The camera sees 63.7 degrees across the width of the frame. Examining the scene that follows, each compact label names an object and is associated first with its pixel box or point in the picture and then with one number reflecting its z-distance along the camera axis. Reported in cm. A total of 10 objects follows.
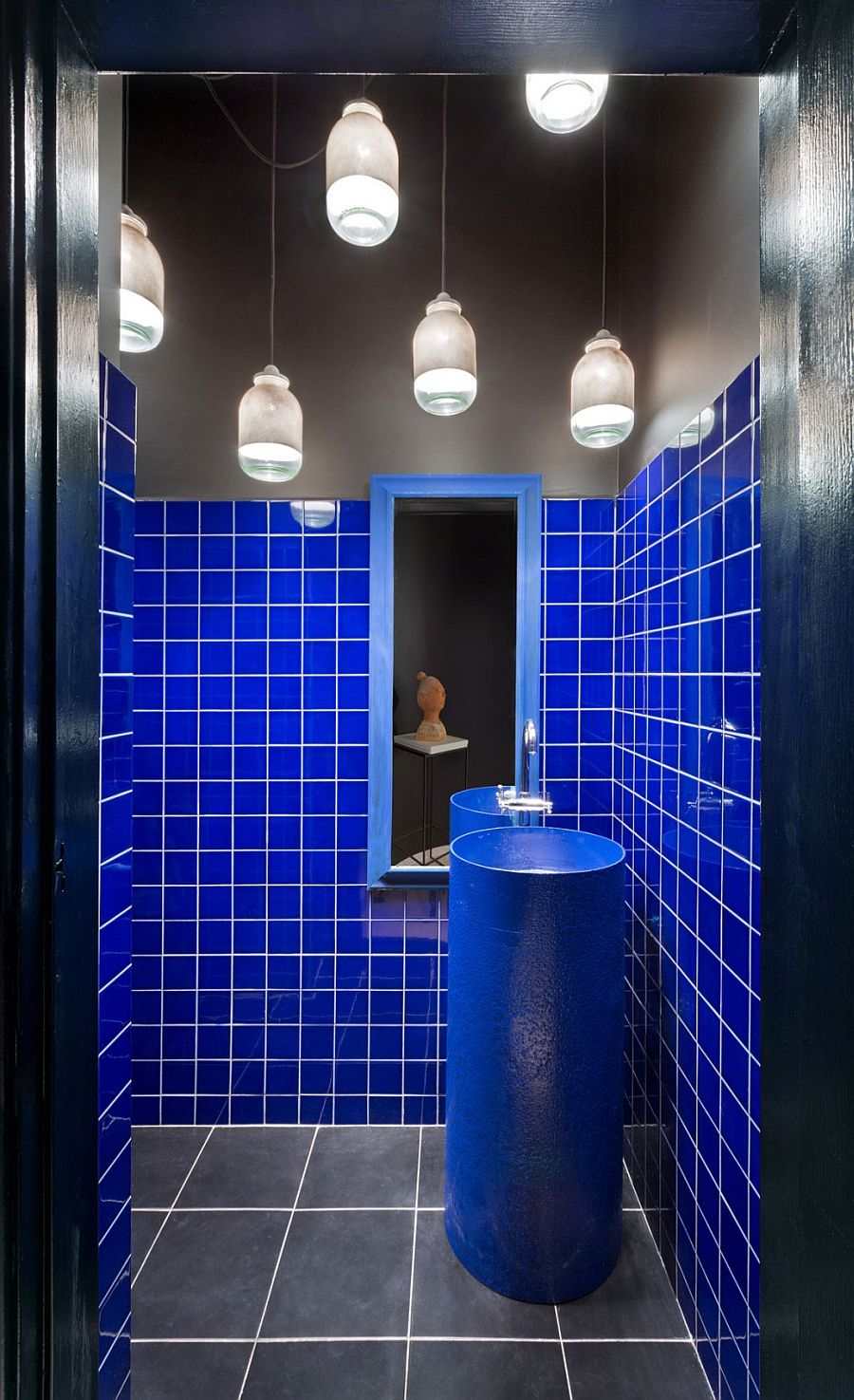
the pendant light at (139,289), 145
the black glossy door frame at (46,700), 62
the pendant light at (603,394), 184
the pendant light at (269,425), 196
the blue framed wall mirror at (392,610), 237
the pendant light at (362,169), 139
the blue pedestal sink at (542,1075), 162
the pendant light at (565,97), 120
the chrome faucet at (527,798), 210
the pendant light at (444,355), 174
